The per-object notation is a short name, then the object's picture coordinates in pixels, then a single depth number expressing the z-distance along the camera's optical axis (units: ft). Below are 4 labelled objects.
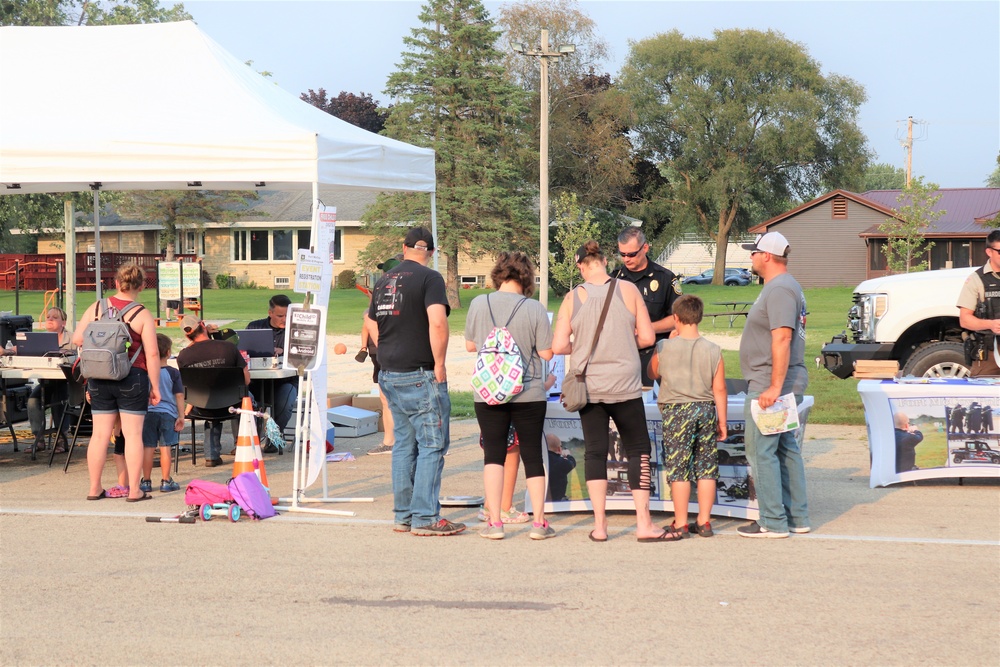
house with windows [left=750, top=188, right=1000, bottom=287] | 186.19
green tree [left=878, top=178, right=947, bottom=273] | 149.28
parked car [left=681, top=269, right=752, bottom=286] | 220.02
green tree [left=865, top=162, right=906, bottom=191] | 383.24
